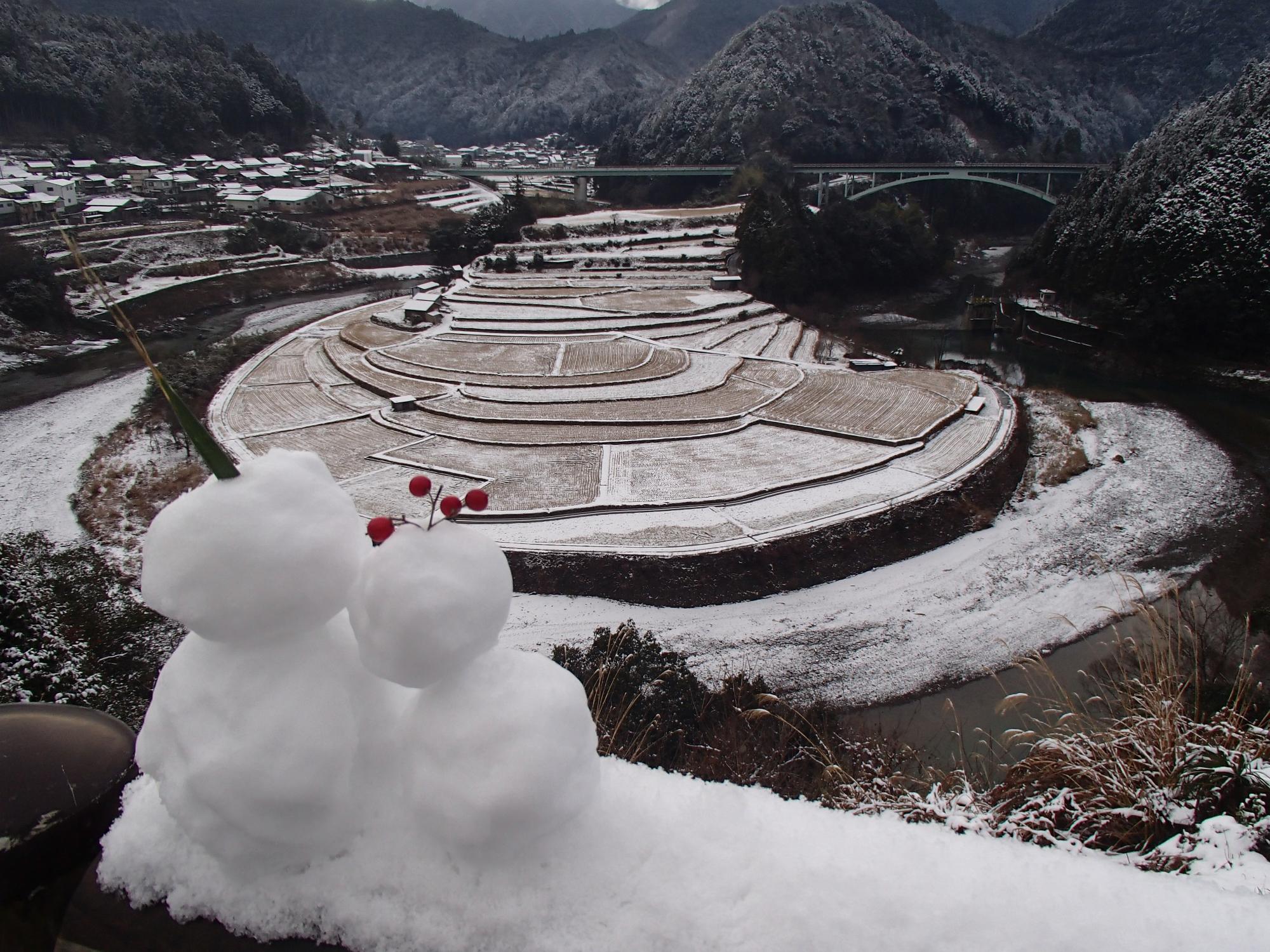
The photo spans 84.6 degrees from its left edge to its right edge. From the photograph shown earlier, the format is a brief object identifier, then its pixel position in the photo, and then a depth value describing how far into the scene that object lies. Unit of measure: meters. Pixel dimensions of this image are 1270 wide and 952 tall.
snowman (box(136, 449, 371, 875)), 2.05
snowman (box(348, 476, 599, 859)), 2.08
